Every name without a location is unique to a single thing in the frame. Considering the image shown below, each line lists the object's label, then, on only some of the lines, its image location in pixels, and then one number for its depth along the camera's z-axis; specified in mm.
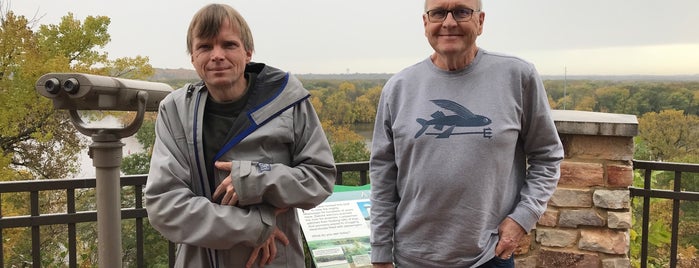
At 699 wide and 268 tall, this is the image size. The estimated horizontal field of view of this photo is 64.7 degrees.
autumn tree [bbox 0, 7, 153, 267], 18672
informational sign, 2465
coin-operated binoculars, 2266
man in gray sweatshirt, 1475
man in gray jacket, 1425
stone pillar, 2803
